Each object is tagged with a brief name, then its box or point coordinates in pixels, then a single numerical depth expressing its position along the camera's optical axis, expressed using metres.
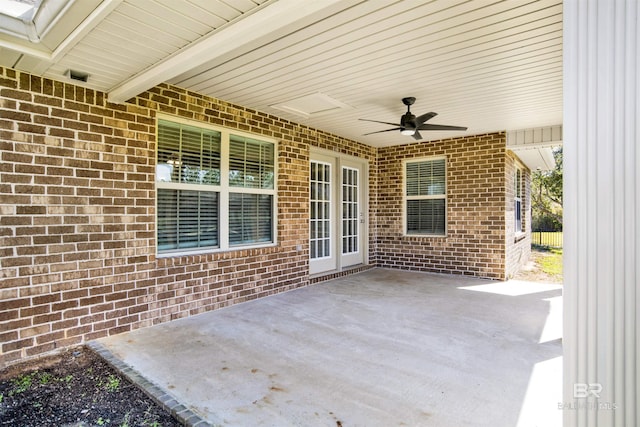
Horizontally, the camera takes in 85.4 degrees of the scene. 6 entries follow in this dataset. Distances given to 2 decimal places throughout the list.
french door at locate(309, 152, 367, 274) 6.30
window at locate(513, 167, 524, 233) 8.09
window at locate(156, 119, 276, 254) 4.09
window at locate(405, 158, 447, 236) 7.08
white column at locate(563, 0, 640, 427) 1.07
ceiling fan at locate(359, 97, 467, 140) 4.40
